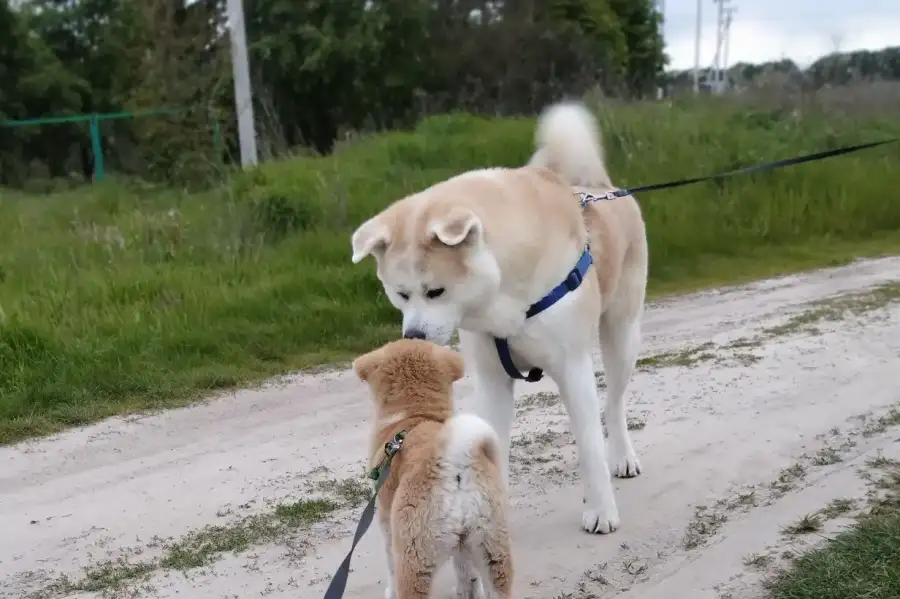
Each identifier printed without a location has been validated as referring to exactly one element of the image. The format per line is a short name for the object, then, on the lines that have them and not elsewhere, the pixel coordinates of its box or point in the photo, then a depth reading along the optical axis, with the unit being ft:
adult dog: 10.66
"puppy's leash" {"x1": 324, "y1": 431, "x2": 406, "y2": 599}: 9.14
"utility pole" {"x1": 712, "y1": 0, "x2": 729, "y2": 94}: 97.56
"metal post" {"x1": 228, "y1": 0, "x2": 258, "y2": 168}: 39.70
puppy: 8.49
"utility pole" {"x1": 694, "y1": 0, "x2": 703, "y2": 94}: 142.20
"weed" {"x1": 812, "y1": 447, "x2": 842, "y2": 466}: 14.25
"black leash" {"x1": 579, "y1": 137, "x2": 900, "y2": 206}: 16.36
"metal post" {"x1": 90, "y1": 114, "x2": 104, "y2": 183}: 48.62
